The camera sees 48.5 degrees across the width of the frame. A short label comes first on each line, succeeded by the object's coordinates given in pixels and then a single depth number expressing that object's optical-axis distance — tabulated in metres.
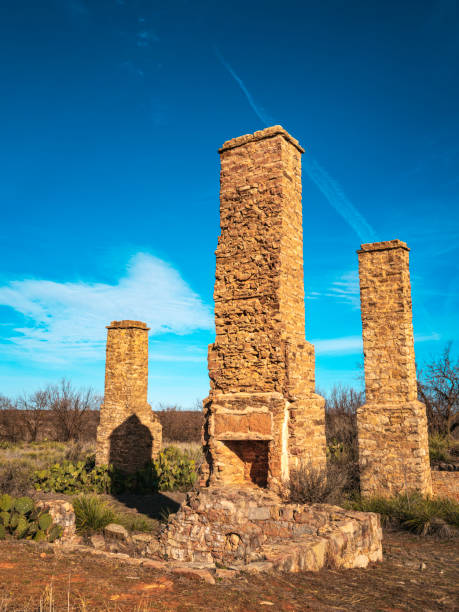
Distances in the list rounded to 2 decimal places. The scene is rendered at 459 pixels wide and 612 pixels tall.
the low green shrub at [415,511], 9.36
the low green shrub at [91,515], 9.82
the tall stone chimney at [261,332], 7.57
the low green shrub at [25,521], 7.82
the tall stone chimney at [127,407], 16.59
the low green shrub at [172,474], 16.56
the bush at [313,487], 7.12
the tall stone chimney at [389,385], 11.52
